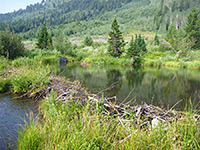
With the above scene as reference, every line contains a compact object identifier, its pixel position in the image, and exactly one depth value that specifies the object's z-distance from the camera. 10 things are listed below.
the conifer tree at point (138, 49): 29.42
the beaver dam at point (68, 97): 4.14
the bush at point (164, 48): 38.31
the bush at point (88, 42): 48.80
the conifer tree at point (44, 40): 36.30
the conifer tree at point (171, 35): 39.83
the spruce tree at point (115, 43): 32.76
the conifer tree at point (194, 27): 40.12
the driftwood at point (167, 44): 36.66
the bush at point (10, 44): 18.58
